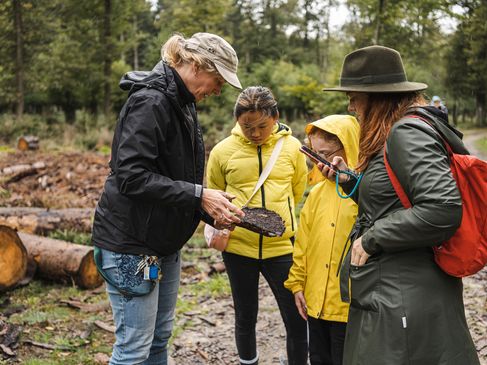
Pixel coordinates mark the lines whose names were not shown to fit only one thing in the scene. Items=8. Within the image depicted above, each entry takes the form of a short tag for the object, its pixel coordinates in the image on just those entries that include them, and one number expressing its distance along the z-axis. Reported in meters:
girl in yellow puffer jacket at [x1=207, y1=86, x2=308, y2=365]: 3.38
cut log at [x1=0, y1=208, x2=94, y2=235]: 6.77
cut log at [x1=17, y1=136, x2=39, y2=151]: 16.38
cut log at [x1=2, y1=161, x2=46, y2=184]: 10.96
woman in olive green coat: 1.81
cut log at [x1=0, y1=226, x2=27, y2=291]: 5.35
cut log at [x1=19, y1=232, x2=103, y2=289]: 5.68
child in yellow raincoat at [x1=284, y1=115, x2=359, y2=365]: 2.79
